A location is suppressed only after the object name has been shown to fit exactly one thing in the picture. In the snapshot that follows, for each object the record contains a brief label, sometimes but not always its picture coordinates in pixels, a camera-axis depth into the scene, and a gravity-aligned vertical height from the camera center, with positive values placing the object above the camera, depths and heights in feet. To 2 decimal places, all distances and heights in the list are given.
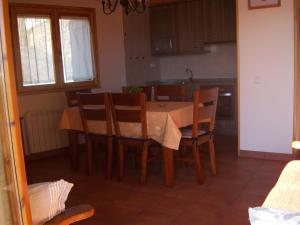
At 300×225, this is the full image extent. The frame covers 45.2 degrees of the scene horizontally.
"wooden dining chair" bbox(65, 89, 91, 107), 15.70 -1.10
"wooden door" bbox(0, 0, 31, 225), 4.36 -0.89
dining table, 11.07 -1.87
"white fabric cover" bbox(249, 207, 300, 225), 3.70 -1.62
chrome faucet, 21.48 -0.42
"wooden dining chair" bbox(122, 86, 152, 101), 15.23 -0.98
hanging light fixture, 12.70 +2.30
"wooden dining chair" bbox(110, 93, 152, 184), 11.28 -1.60
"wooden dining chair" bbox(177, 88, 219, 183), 11.21 -2.00
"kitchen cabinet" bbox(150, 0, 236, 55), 18.83 +2.20
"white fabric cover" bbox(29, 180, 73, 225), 5.25 -1.87
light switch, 13.72 -0.69
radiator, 15.66 -2.59
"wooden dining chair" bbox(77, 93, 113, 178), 12.21 -1.61
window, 15.46 +1.18
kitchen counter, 18.57 -0.87
